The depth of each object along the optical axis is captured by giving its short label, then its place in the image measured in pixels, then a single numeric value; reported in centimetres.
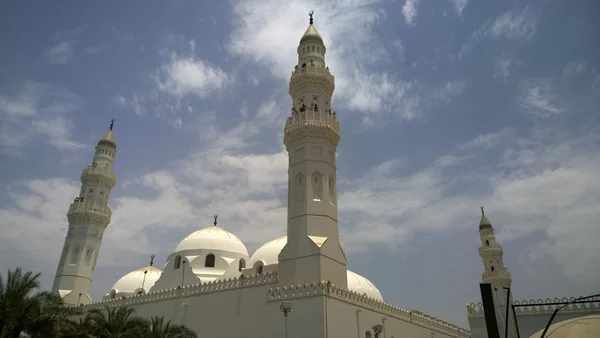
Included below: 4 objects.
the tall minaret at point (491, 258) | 3941
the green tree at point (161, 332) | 1879
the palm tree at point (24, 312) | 1786
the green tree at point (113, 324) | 2075
